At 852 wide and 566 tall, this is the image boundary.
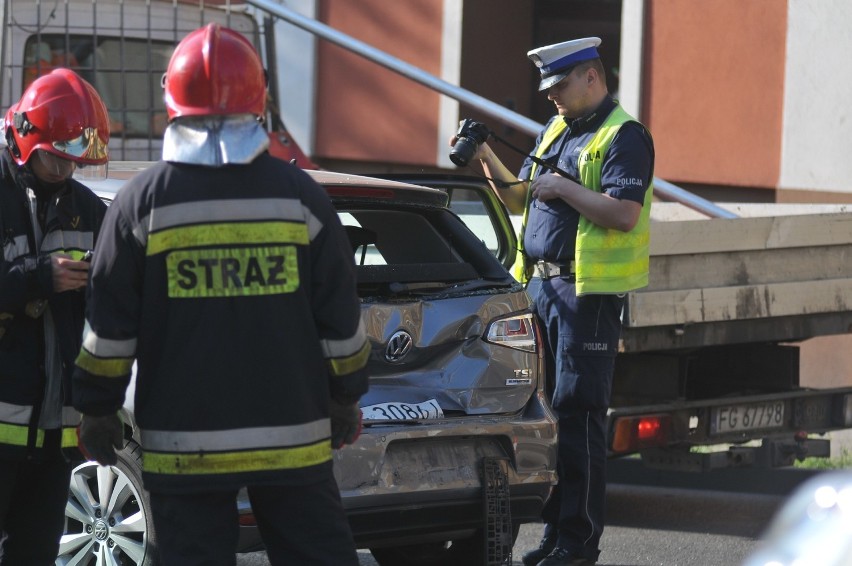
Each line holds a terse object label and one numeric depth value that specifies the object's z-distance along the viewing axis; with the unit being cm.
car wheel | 1005
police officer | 1120
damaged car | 967
